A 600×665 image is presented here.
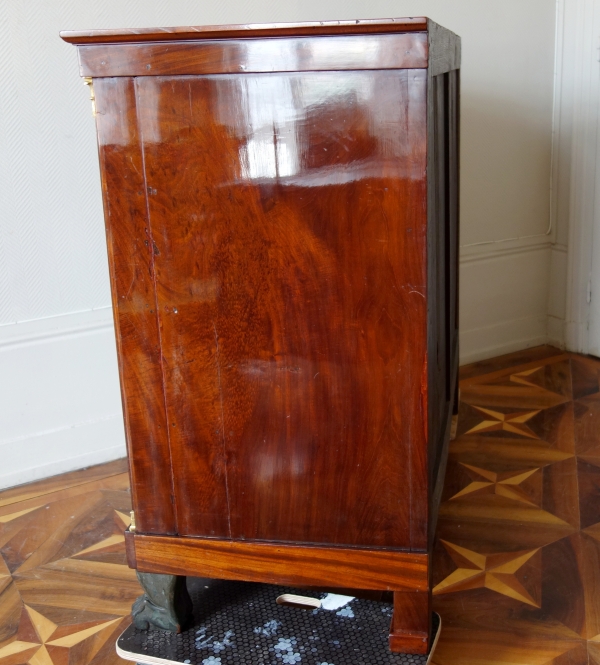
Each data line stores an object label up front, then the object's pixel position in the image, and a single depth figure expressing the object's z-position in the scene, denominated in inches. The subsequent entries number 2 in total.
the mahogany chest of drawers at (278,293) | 43.8
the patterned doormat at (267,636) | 52.0
